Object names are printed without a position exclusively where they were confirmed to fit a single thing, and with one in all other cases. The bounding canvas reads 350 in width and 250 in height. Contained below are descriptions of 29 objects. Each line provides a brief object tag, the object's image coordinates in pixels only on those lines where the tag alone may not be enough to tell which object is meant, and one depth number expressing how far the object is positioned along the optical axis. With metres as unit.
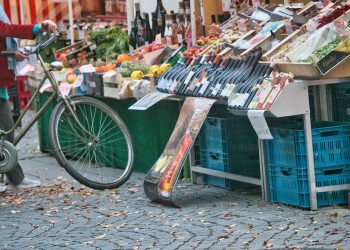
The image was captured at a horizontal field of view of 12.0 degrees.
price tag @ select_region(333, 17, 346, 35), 12.08
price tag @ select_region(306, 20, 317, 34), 12.54
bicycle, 13.87
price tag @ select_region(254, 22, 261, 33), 13.85
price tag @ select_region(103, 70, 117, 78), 16.02
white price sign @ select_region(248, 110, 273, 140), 11.88
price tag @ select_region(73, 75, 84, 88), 16.98
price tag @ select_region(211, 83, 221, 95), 13.09
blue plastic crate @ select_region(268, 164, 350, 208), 12.27
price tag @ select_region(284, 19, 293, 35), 13.18
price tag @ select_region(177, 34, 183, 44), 16.53
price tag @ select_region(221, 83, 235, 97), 12.78
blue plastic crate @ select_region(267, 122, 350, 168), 12.19
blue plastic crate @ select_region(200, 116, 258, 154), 13.72
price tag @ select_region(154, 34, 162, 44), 17.01
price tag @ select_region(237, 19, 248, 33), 14.32
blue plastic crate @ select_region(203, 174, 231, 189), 14.18
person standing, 14.23
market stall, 12.08
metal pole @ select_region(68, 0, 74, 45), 19.24
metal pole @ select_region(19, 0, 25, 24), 21.75
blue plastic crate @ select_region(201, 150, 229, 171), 13.91
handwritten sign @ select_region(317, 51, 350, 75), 11.80
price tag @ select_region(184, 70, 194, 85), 13.85
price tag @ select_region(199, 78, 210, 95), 13.37
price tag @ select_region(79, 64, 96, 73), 16.99
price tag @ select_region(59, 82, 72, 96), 16.93
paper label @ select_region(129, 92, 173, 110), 14.09
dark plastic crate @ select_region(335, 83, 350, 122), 12.77
